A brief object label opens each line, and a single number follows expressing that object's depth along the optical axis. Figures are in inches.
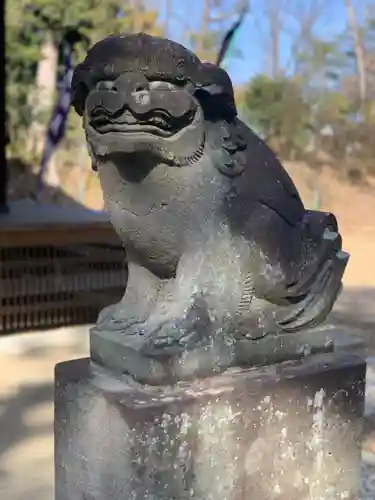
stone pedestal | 68.5
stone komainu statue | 69.6
